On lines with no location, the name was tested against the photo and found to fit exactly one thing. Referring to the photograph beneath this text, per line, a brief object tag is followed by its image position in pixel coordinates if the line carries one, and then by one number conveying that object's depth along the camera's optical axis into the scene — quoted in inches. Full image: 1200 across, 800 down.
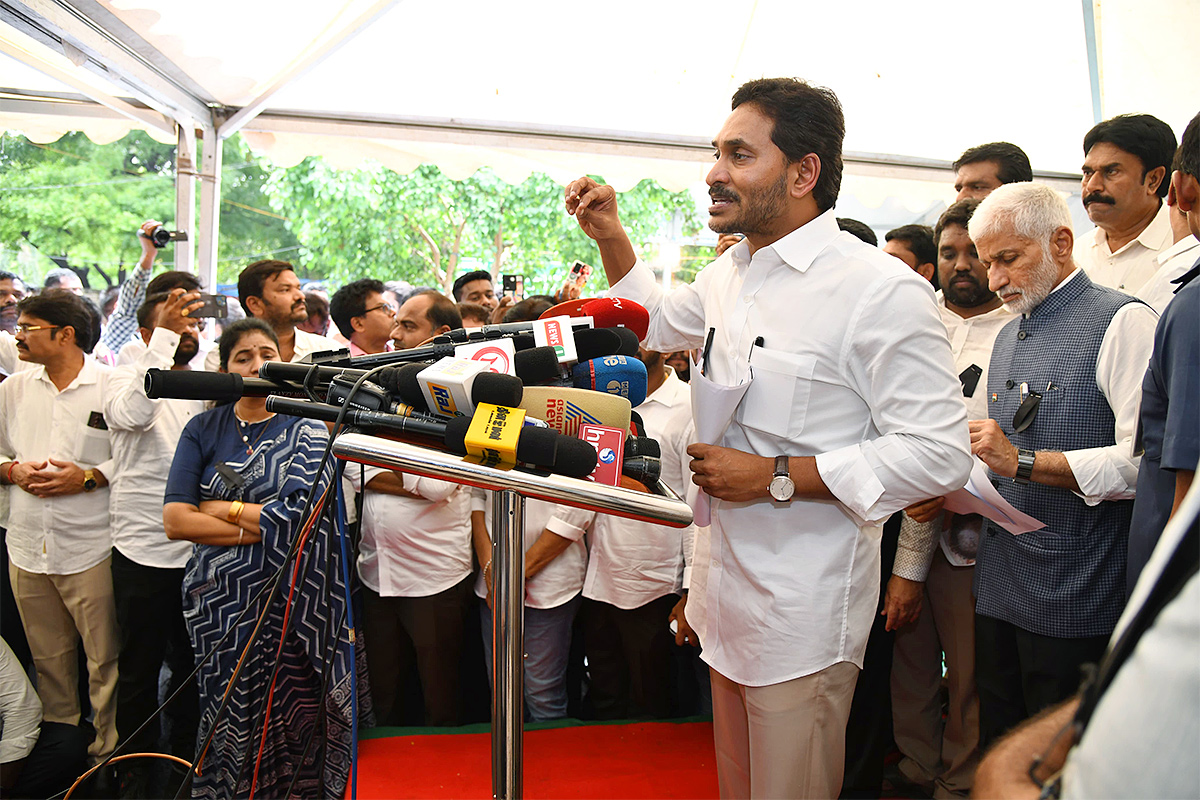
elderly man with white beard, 84.0
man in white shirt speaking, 64.9
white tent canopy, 179.0
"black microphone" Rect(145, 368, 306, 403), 44.0
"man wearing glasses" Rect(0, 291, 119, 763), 131.6
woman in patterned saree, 106.5
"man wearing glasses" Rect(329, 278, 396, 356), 162.1
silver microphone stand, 37.5
